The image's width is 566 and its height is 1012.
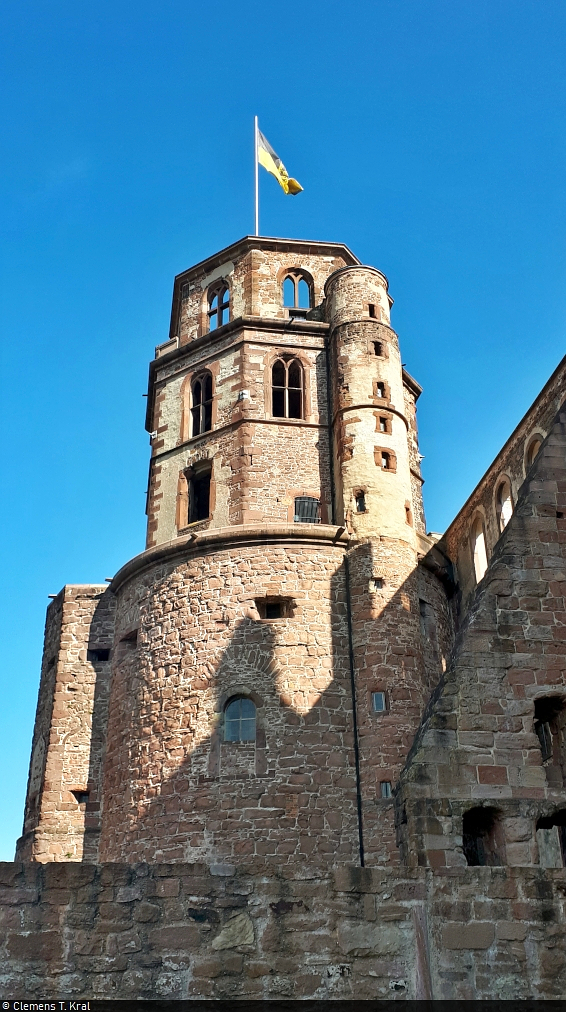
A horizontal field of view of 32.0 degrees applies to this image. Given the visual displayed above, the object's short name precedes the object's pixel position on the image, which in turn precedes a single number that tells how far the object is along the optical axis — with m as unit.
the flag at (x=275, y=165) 29.95
